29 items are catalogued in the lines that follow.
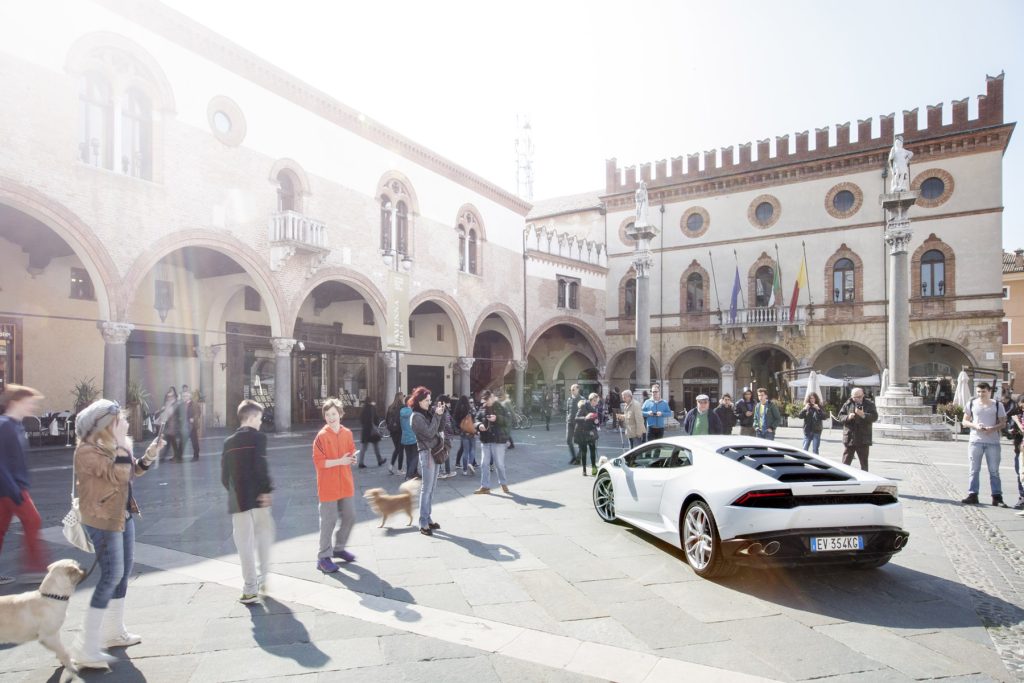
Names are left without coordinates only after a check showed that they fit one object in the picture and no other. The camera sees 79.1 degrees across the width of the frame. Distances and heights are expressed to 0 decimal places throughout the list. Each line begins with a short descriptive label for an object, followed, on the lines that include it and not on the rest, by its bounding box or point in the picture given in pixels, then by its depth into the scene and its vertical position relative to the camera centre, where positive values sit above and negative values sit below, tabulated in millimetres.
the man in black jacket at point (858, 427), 9500 -1110
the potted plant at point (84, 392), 15547 -951
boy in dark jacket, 4754 -1010
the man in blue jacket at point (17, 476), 4852 -948
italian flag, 28250 +2869
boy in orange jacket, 5562 -1182
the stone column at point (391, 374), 20797 -626
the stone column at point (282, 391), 17594 -1016
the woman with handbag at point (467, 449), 11316 -1751
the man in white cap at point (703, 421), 10438 -1141
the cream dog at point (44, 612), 3469 -1445
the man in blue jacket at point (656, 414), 10953 -1045
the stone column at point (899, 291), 18531 +1907
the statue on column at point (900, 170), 18703 +5615
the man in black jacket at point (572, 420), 12593 -1361
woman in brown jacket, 3776 -924
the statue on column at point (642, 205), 21109 +5174
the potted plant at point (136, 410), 15914 -1408
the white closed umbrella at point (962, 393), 17698 -1163
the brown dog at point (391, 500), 6895 -1622
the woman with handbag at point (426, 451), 6805 -1059
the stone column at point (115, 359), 13242 -68
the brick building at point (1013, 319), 39094 +2254
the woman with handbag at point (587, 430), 11233 -1359
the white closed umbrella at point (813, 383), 18484 -865
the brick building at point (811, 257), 25094 +4460
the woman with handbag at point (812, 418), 10758 -1102
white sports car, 4805 -1263
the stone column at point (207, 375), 20312 -632
